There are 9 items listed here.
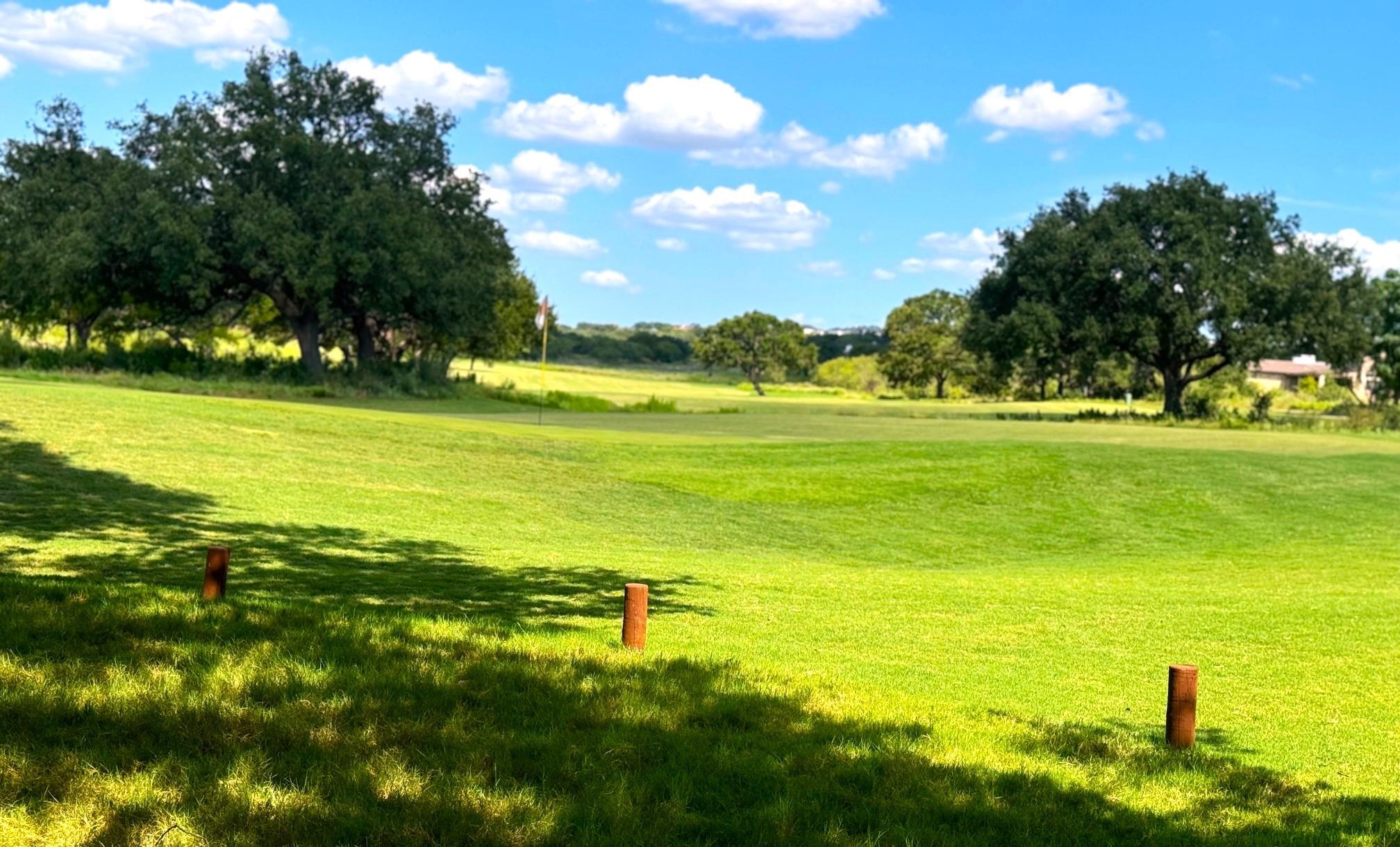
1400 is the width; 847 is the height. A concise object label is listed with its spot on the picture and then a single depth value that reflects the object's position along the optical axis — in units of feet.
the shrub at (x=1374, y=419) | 169.37
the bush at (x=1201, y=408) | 170.60
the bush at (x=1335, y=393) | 297.94
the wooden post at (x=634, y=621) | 26.18
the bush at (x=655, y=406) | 179.05
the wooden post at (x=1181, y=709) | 21.94
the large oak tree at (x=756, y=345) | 418.10
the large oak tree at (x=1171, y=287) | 168.45
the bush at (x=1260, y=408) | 167.84
